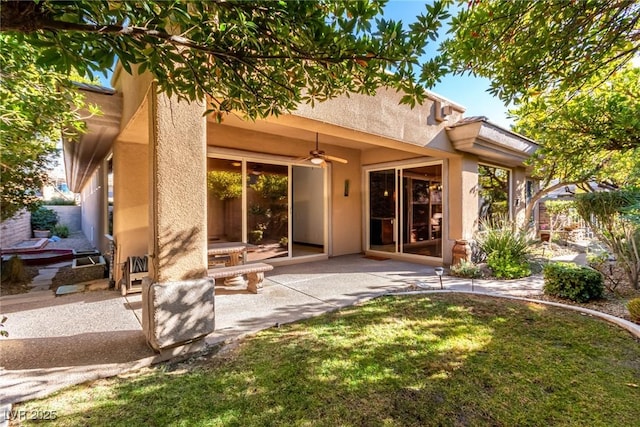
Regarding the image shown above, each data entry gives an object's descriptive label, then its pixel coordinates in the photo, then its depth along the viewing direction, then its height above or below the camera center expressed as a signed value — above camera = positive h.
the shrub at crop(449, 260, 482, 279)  7.04 -1.40
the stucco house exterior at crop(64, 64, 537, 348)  3.37 +0.93
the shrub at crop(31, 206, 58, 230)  17.13 -0.19
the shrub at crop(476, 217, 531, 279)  7.11 -0.97
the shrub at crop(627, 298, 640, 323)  4.01 -1.36
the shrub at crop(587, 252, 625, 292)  5.63 -1.18
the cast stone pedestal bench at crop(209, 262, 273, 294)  5.29 -1.06
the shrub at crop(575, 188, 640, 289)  5.40 -0.16
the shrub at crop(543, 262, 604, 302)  4.99 -1.23
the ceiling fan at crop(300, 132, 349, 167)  7.73 +1.57
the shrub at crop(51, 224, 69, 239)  17.73 -0.91
